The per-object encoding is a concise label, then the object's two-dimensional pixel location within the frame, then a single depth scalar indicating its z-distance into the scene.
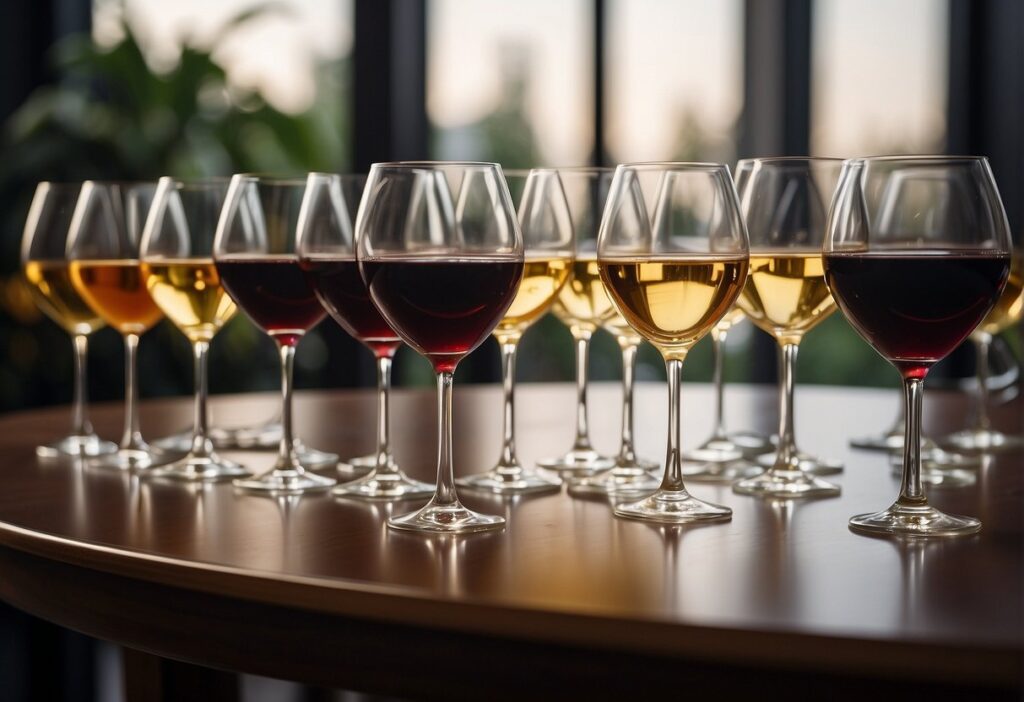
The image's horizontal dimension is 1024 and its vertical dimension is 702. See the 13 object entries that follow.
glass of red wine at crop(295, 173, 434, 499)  1.21
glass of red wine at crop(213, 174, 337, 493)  1.31
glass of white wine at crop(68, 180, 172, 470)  1.50
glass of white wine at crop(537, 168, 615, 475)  1.33
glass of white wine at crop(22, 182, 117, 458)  1.56
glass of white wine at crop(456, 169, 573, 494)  1.26
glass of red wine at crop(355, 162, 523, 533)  1.05
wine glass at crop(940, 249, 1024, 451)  1.53
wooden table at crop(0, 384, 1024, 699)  0.72
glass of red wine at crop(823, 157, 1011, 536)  1.01
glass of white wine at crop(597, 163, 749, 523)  1.07
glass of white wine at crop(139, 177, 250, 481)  1.39
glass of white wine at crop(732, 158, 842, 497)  1.21
